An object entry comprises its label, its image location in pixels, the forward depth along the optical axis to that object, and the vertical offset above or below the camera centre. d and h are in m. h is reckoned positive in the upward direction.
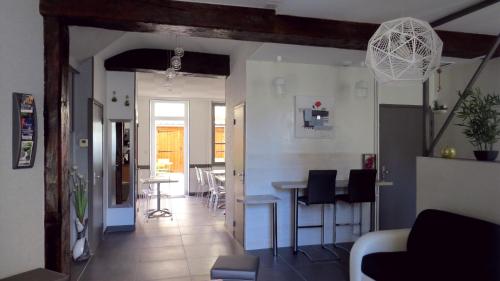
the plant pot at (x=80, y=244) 4.11 -1.23
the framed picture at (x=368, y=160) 5.23 -0.29
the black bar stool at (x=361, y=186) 4.54 -0.58
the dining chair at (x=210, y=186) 7.56 -0.98
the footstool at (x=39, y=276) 2.33 -0.92
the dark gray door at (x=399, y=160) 5.41 -0.30
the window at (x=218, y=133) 9.67 +0.21
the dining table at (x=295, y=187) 4.53 -0.62
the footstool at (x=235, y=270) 2.65 -0.98
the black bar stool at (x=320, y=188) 4.45 -0.60
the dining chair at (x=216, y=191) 7.38 -1.06
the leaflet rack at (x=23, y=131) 2.45 +0.07
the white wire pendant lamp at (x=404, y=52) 2.19 +0.58
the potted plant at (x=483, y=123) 2.74 +0.14
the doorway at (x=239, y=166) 4.92 -0.37
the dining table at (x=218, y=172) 8.11 -0.74
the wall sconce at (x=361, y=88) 5.10 +0.77
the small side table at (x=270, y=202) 4.45 -0.77
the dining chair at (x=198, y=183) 8.41 -1.05
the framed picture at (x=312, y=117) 5.00 +0.34
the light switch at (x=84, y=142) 4.45 -0.03
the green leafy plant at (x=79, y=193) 4.06 -0.62
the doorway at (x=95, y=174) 4.48 -0.46
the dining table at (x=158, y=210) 6.51 -1.36
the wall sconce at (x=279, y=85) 4.79 +0.76
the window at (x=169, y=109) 9.49 +0.85
